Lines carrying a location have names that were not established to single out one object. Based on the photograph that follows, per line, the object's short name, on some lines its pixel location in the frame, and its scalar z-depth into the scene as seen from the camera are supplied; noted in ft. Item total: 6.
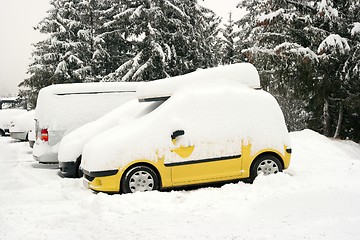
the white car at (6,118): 69.15
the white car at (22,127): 55.66
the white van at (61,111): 30.99
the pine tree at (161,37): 66.85
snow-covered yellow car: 20.51
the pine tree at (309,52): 49.01
